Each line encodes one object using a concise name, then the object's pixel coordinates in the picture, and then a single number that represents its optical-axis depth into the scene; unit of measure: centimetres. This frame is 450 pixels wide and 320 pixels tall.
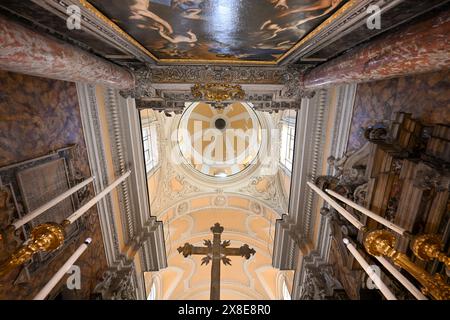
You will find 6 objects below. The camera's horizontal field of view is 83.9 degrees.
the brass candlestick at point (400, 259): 236
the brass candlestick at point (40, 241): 277
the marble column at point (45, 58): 293
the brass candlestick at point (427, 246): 263
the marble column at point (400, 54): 277
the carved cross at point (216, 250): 618
